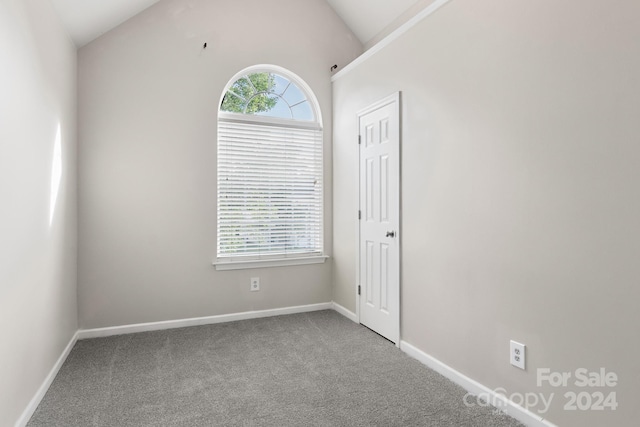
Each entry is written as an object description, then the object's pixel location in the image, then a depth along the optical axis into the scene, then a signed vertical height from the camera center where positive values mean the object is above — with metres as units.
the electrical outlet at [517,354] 2.01 -0.78
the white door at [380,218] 3.05 -0.06
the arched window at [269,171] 3.74 +0.41
